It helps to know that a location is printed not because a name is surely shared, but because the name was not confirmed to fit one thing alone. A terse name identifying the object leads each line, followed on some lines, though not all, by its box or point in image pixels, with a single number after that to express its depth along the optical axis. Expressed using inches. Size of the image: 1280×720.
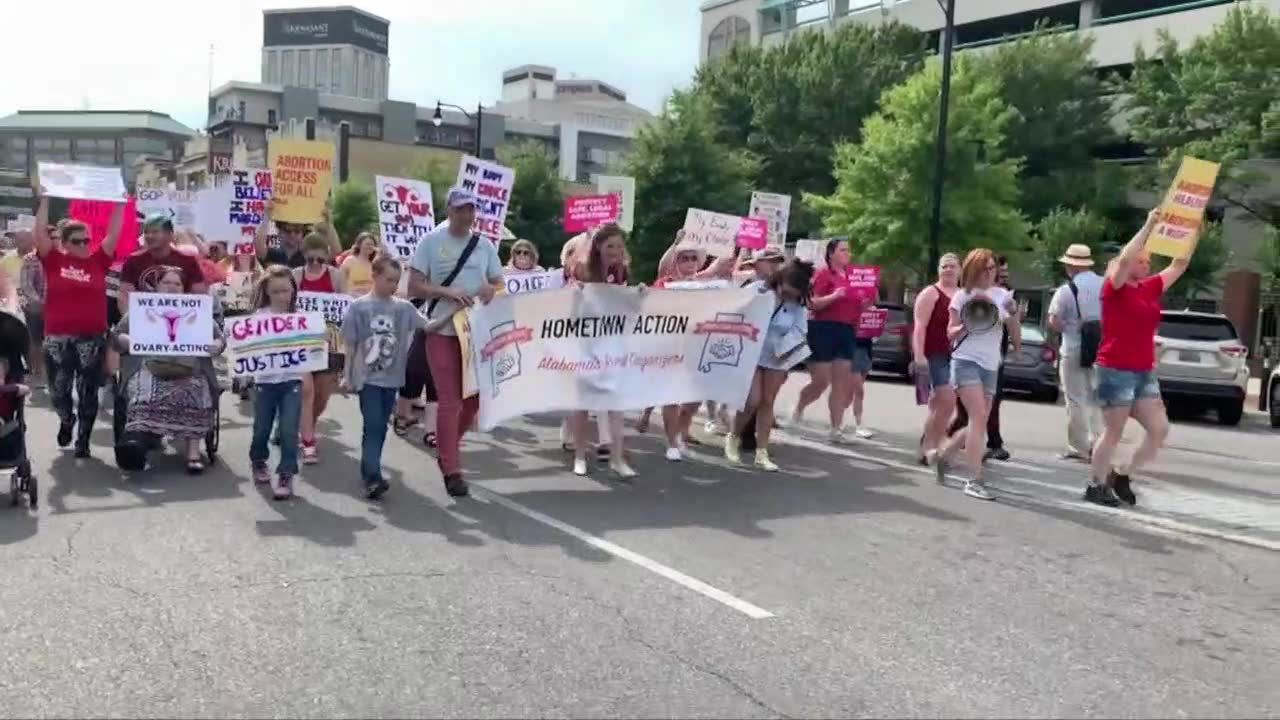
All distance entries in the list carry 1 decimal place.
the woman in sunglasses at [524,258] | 467.2
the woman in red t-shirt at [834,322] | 445.4
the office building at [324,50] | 5989.2
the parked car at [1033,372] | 785.6
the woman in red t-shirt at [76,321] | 368.8
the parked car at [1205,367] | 679.7
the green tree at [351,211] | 2395.4
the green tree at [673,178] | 1621.6
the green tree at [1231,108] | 1294.3
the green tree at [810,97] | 1836.9
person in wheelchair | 346.6
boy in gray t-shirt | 321.7
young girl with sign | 320.2
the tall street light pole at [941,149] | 980.6
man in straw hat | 428.1
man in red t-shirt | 364.8
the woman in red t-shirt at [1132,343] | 330.0
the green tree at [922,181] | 1279.5
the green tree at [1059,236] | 1400.1
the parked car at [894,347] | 897.9
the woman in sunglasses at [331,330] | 384.5
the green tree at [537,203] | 1951.3
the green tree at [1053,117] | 1676.9
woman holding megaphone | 348.5
